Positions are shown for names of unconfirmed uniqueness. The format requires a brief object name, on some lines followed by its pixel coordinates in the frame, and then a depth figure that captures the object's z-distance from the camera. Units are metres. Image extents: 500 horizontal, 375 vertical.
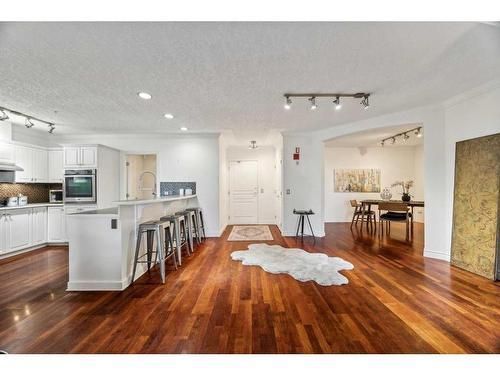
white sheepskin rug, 2.92
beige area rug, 5.20
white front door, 7.25
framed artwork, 7.52
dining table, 5.12
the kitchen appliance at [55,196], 4.94
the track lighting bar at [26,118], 3.59
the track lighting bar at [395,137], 4.95
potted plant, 5.38
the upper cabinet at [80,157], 4.70
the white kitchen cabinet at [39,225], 4.41
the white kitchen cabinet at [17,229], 3.95
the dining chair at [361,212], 6.12
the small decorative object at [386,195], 5.78
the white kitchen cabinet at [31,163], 4.45
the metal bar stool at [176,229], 3.43
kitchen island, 2.65
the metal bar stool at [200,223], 5.08
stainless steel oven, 4.68
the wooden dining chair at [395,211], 5.06
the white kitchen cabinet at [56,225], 4.69
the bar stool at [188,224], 4.25
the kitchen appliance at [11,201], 4.26
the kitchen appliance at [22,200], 4.43
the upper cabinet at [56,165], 5.00
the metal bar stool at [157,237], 2.84
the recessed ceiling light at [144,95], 3.08
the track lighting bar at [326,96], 3.10
